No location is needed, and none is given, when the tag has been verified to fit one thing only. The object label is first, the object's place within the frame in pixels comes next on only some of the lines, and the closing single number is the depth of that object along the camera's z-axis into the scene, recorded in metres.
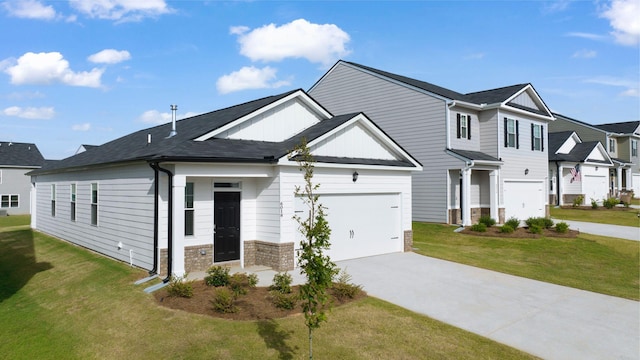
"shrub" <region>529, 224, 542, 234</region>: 19.75
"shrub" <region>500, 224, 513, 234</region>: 19.62
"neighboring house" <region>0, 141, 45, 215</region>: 38.78
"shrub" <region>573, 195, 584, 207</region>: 31.56
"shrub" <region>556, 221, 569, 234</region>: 19.84
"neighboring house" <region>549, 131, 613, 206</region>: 33.59
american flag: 33.84
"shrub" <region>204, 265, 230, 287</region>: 10.11
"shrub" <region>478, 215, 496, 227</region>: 20.88
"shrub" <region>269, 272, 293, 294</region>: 9.75
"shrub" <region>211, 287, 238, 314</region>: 8.61
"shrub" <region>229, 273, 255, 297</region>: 9.59
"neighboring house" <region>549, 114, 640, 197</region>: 41.81
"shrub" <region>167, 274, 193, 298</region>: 9.35
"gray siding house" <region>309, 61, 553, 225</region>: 21.75
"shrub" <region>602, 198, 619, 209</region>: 30.48
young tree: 6.00
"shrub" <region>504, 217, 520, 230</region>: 20.32
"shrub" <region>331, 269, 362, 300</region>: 9.73
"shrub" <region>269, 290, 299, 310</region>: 8.84
